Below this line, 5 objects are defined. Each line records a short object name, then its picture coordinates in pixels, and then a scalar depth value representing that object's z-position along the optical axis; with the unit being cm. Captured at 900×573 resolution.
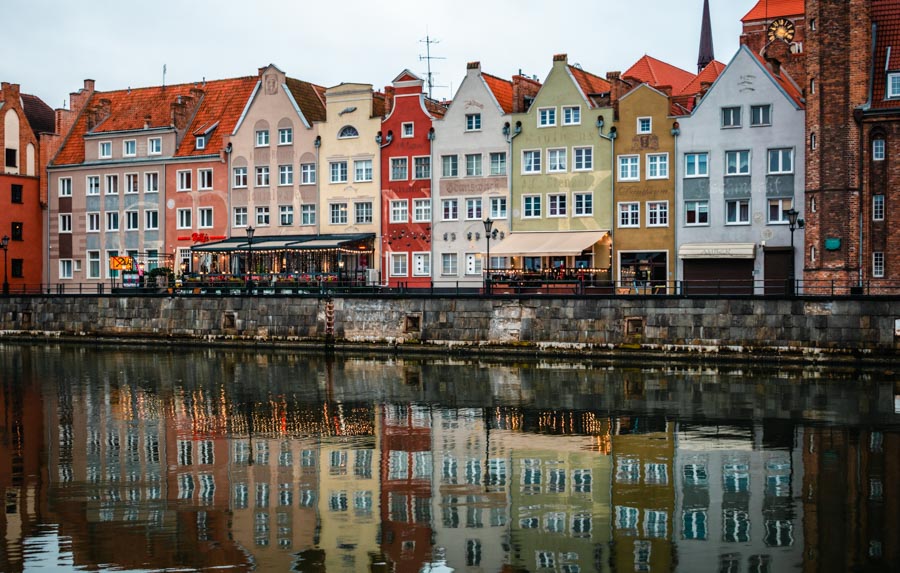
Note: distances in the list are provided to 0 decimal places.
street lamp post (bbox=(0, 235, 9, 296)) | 6844
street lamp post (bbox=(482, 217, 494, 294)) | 5191
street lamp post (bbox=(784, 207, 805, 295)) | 4623
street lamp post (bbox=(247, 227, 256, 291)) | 6012
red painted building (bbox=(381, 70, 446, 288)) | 6456
